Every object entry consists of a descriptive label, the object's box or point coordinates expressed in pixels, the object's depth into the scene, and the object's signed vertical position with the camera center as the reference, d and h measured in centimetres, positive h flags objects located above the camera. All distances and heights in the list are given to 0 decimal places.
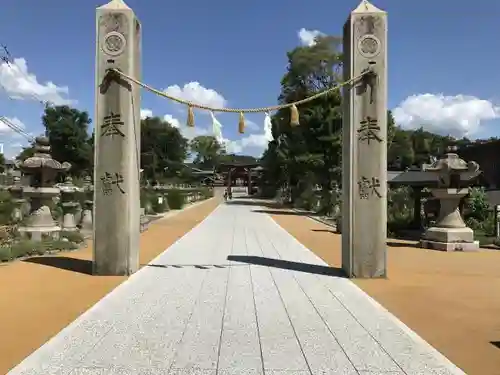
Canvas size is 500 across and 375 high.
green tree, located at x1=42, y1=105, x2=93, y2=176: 5747 +617
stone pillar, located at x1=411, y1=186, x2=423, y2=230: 1736 -81
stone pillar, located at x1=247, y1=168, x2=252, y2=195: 8862 +117
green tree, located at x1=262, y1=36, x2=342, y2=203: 2977 +421
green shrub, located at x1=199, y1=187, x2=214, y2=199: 6752 -94
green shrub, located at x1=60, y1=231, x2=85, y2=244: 1357 -145
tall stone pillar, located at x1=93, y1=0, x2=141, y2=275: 860 +80
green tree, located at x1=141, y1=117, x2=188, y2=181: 6153 +549
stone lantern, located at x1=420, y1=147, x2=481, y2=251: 1295 -29
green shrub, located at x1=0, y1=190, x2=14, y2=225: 1653 -82
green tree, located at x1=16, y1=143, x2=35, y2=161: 5169 +362
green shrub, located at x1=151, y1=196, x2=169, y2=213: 3132 -133
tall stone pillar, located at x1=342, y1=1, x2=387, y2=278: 853 +68
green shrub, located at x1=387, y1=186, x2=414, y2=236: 1803 -98
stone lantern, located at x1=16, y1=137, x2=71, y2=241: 1383 -15
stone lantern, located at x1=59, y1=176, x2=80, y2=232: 1642 -74
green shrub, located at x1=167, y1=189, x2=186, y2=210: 3682 -107
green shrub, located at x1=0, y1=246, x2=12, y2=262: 993 -144
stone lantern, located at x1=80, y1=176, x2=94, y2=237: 1637 -118
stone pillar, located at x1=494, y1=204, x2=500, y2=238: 1478 -105
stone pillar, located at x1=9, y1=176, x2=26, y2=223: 1733 -66
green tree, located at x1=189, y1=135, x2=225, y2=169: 9762 +715
